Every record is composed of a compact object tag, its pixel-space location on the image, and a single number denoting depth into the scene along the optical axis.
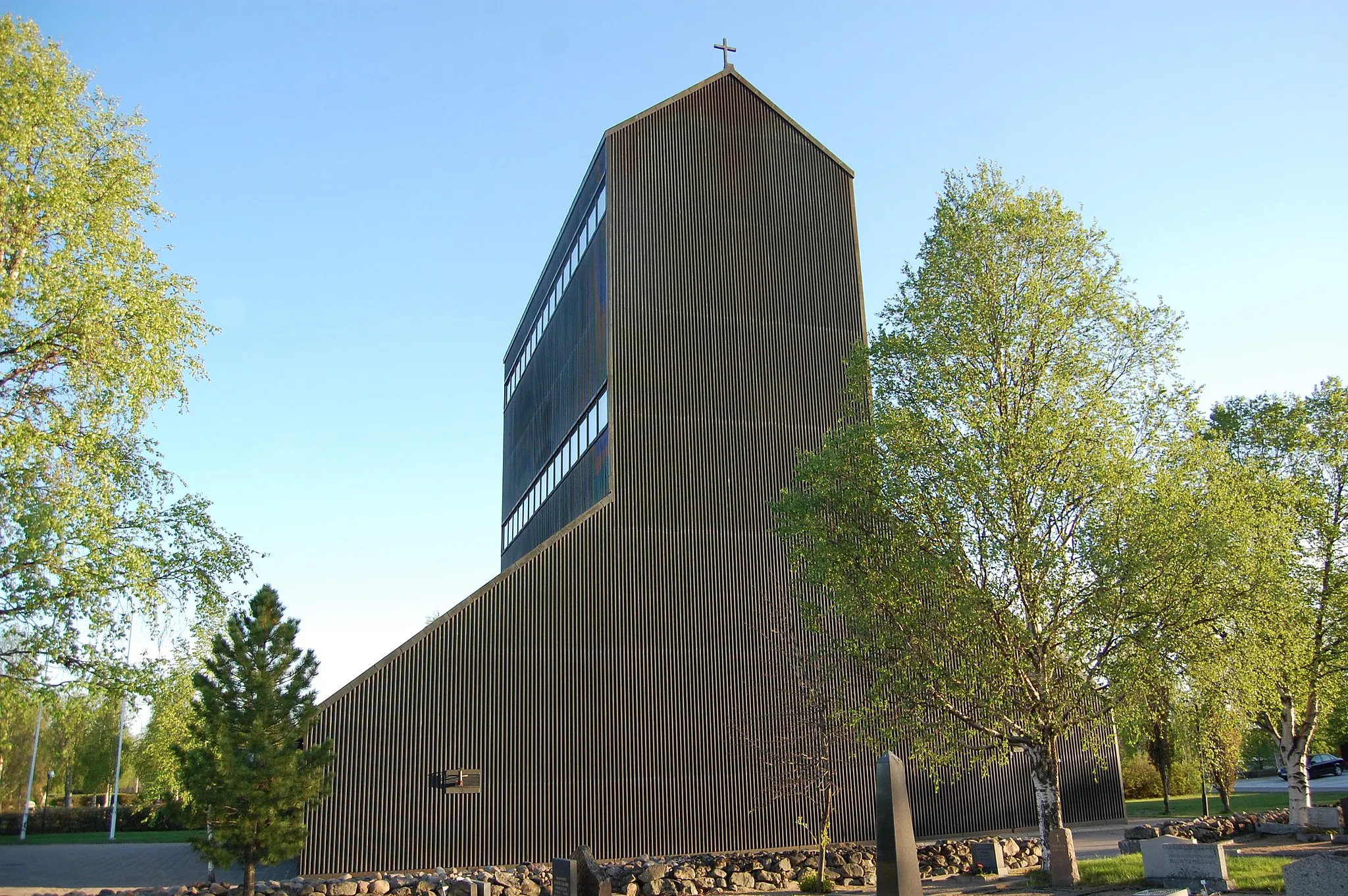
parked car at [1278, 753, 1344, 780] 59.09
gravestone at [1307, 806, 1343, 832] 22.97
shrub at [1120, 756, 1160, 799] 47.19
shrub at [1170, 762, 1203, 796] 48.16
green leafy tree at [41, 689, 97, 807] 58.00
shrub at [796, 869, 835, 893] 20.14
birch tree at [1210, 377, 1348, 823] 24.66
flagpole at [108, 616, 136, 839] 46.28
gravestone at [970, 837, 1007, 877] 21.78
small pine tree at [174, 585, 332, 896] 18.56
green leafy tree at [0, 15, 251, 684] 16.31
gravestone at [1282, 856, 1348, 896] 12.52
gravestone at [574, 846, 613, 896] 17.91
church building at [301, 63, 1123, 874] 22.86
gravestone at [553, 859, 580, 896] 18.05
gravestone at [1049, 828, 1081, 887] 17.77
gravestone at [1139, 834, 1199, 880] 16.77
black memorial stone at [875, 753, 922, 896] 11.82
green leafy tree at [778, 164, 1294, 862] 18.38
